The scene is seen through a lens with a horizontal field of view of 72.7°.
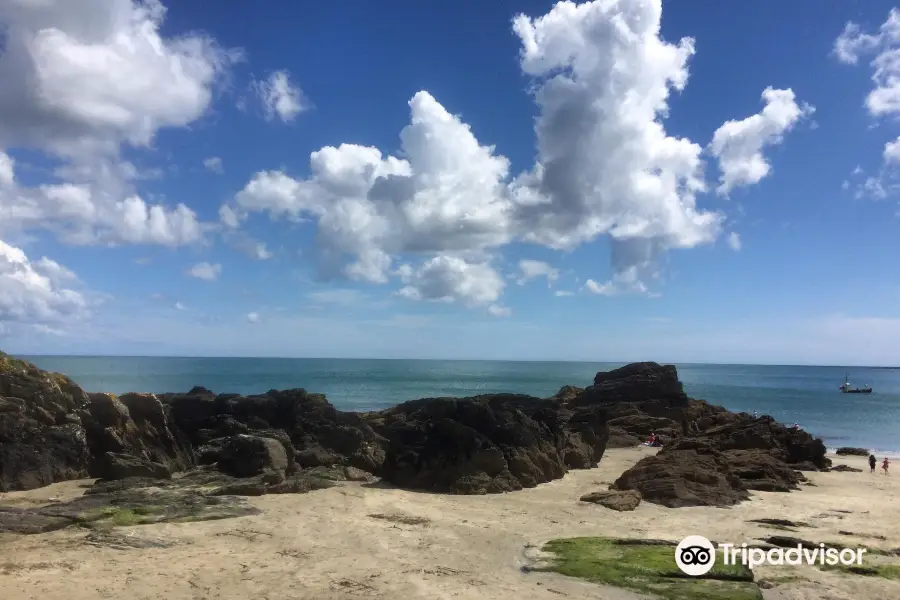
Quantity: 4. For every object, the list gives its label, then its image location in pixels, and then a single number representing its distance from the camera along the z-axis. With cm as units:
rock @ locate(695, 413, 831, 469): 3547
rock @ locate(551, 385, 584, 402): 6339
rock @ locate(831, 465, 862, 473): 3525
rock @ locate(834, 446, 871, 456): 4484
